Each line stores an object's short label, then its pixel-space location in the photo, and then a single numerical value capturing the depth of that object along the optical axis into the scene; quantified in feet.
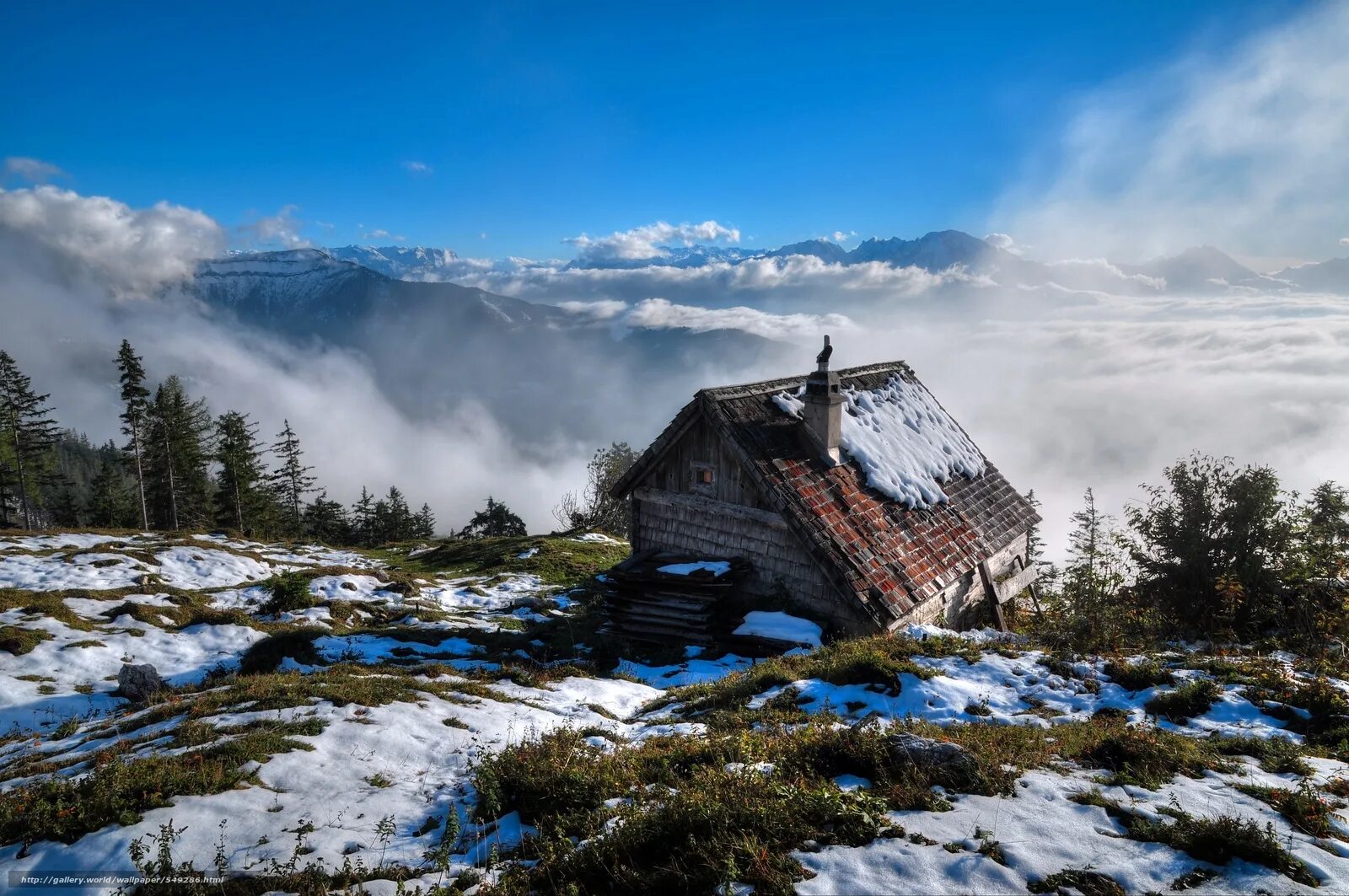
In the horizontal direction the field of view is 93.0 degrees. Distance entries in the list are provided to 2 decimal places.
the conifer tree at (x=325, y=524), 212.02
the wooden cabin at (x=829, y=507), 48.39
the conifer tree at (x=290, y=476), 189.98
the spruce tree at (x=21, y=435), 158.30
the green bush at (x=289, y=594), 60.85
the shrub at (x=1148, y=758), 18.88
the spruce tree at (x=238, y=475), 170.81
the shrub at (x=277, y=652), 45.70
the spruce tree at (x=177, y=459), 162.81
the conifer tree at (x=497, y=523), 189.06
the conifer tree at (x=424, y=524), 227.20
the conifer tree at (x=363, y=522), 212.84
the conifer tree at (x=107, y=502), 205.05
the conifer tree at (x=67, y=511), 229.86
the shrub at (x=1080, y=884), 13.10
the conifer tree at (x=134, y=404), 142.61
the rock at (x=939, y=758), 18.26
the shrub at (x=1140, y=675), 30.37
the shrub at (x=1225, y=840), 13.33
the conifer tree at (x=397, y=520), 212.02
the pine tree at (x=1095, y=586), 46.81
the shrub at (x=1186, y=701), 27.14
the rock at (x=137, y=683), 39.58
